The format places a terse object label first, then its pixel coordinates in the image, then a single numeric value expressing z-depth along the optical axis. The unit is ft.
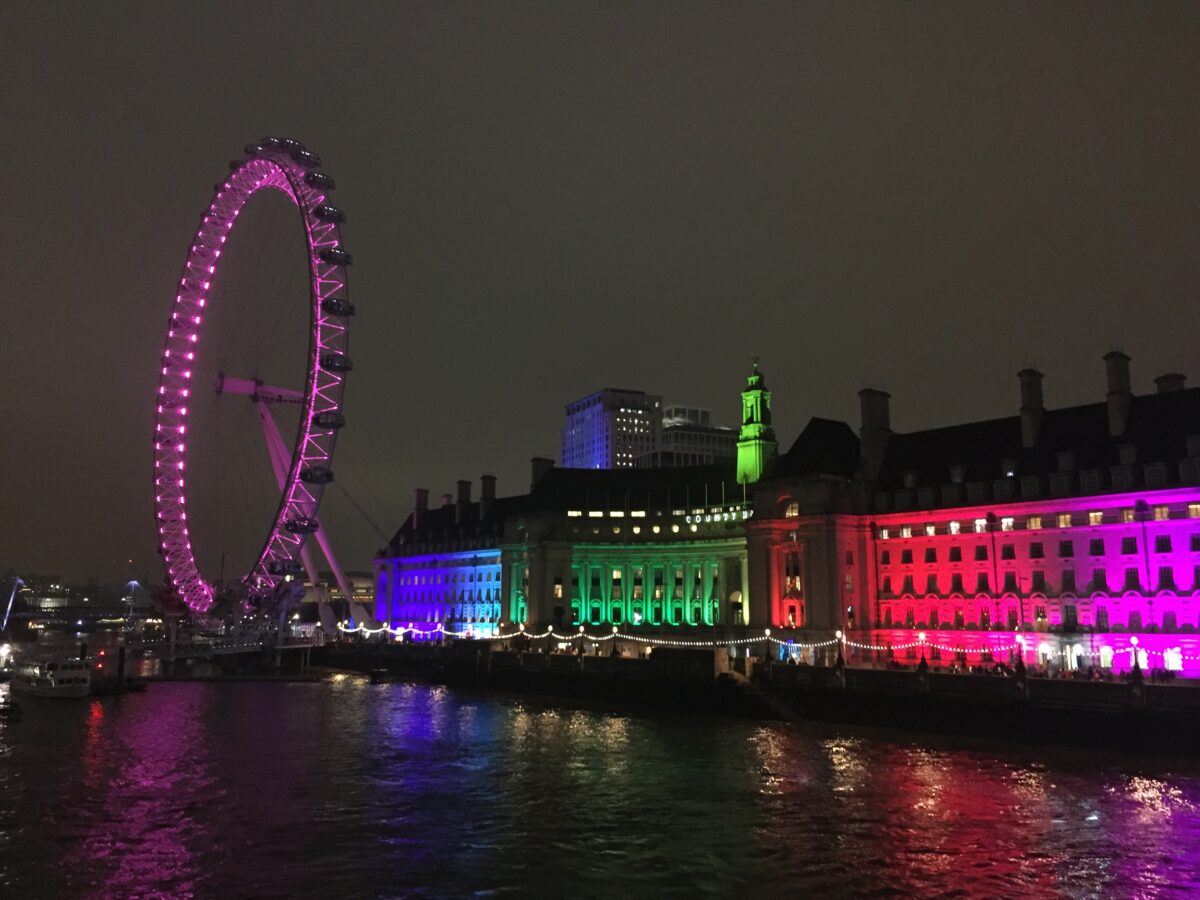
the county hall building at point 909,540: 265.34
